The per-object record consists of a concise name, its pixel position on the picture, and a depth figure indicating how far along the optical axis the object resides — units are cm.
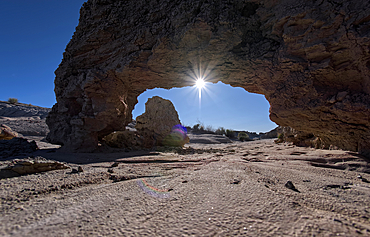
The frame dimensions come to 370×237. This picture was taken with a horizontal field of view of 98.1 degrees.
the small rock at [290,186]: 173
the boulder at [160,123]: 823
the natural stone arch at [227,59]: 293
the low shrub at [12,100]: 2114
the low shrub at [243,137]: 1527
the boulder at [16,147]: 375
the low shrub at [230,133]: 1925
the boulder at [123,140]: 652
